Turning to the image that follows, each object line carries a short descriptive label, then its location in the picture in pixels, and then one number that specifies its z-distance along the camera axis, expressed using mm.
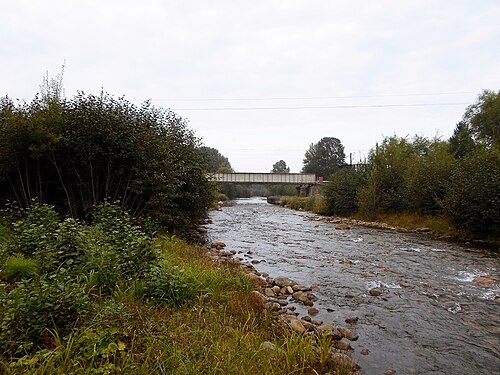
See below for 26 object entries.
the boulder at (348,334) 6879
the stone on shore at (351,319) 7748
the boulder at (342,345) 6377
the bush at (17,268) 6115
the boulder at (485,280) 10898
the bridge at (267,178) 64812
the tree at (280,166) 169250
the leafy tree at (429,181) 25189
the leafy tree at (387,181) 30031
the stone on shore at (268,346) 5072
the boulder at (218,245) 16703
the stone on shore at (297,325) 6705
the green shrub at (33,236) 6962
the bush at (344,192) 34969
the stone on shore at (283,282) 10336
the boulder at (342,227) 25500
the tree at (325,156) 102938
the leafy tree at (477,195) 18459
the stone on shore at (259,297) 7762
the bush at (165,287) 6219
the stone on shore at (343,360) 5440
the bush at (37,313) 4045
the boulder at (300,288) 9982
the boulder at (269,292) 9344
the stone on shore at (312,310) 8260
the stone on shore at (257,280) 9884
